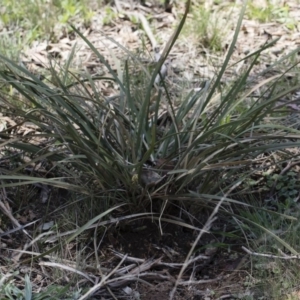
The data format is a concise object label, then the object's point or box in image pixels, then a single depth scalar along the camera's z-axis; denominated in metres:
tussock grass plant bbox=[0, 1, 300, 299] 2.63
